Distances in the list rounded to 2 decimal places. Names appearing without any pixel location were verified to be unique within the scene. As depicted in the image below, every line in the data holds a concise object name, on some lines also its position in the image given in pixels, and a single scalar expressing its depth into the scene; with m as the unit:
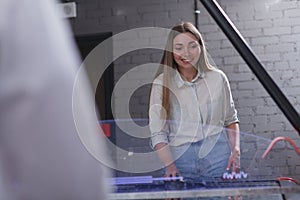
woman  3.27
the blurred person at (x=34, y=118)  0.78
